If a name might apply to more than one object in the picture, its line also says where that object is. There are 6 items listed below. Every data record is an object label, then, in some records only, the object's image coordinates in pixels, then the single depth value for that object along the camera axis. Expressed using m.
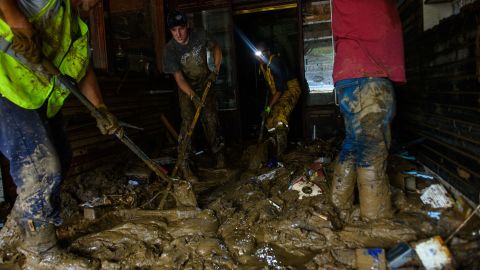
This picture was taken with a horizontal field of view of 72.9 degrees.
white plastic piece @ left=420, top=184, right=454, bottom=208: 2.49
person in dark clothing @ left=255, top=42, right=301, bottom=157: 4.75
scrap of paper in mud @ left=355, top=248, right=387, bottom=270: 1.85
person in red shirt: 2.25
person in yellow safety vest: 1.99
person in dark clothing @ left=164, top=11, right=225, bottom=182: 4.07
